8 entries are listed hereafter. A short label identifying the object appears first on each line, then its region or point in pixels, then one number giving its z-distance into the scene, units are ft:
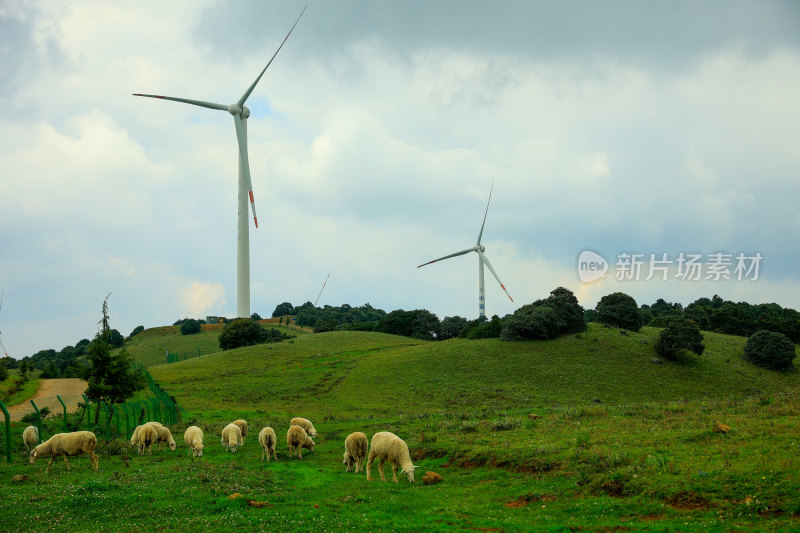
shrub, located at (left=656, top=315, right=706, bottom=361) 241.76
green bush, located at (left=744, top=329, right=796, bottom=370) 248.11
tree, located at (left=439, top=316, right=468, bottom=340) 386.93
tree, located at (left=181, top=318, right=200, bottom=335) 458.50
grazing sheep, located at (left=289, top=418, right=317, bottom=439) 96.94
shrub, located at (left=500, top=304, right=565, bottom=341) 273.95
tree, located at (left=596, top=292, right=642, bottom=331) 306.55
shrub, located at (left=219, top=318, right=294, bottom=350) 347.77
